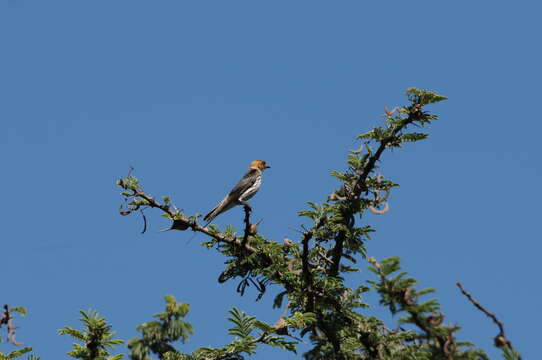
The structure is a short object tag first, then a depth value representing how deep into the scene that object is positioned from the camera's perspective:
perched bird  23.34
